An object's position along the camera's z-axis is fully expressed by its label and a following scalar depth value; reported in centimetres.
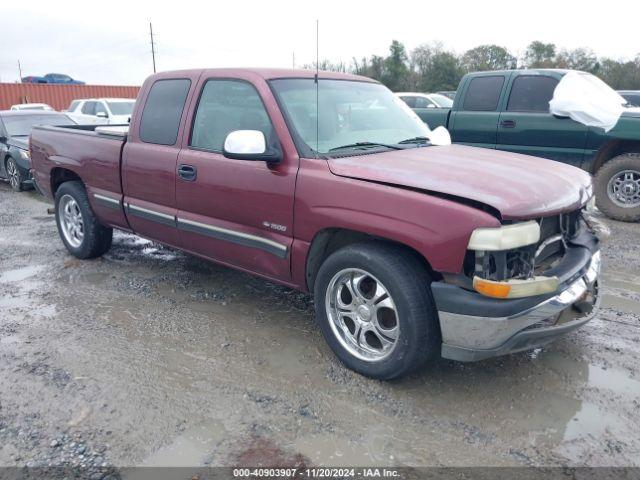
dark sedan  973
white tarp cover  685
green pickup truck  695
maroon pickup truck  272
